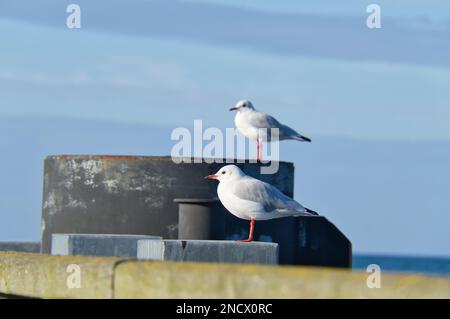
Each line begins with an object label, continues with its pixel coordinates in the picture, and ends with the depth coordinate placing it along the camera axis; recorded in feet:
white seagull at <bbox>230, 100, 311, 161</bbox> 56.90
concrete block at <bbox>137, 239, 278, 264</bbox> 33.17
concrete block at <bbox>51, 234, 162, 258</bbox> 40.78
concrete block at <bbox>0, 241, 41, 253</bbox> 59.06
